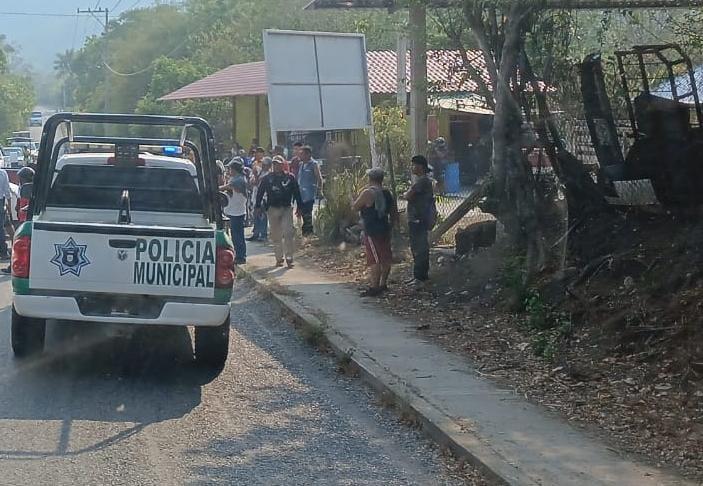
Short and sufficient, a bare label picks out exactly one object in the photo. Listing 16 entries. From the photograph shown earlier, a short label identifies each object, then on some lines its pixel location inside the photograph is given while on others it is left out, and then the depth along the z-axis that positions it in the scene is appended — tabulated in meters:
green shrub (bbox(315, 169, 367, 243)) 18.61
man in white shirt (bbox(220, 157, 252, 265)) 17.42
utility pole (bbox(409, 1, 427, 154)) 15.17
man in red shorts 13.47
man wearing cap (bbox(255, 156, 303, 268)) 16.89
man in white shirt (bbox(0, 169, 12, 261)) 17.41
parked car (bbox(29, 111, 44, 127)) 97.84
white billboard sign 19.83
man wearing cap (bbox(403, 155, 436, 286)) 13.78
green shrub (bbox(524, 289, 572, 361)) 10.12
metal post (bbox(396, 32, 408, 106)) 18.84
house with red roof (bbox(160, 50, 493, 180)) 33.09
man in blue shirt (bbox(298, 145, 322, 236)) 19.95
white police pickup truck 9.09
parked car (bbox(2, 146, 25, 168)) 46.45
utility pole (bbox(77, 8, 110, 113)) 70.47
